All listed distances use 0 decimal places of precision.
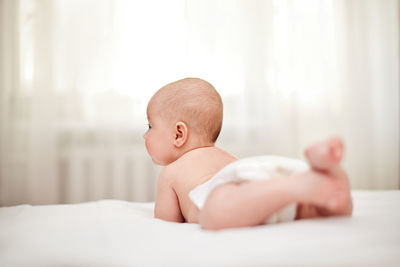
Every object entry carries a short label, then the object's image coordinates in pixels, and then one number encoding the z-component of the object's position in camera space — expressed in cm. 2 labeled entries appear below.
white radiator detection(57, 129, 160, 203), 198
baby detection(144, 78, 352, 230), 60
